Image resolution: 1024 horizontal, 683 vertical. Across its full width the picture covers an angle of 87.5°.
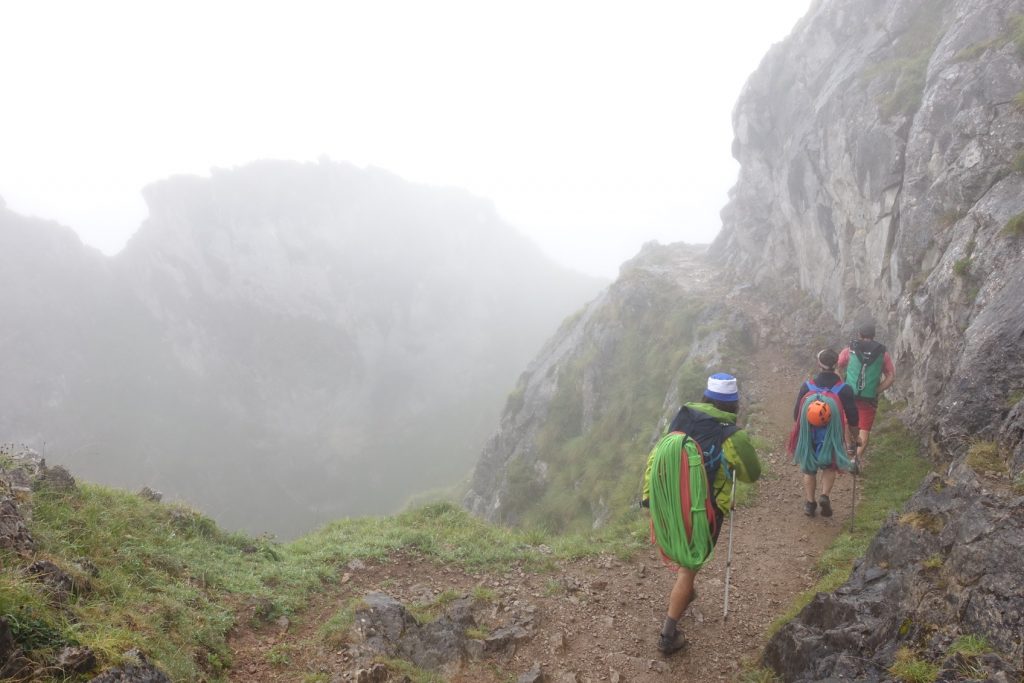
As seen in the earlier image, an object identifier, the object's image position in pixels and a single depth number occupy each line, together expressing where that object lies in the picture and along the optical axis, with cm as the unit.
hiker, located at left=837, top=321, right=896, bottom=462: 1075
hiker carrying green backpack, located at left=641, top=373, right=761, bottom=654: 605
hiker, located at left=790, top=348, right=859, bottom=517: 926
